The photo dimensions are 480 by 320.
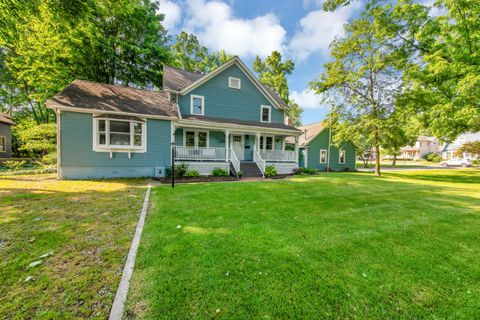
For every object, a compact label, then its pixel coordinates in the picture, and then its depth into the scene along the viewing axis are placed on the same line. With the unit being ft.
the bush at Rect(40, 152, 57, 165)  42.55
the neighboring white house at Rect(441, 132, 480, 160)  116.31
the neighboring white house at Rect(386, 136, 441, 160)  161.62
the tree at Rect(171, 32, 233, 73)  86.07
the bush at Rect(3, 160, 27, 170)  46.76
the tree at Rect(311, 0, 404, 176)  47.55
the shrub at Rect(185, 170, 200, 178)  37.27
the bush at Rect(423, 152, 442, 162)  133.02
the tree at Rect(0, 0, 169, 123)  46.88
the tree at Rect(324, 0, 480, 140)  29.84
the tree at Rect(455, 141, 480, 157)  86.14
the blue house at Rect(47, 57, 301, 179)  33.60
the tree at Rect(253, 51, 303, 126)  88.22
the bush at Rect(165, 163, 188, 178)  36.60
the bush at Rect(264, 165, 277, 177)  42.65
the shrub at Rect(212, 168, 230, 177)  39.91
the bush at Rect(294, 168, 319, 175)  50.06
